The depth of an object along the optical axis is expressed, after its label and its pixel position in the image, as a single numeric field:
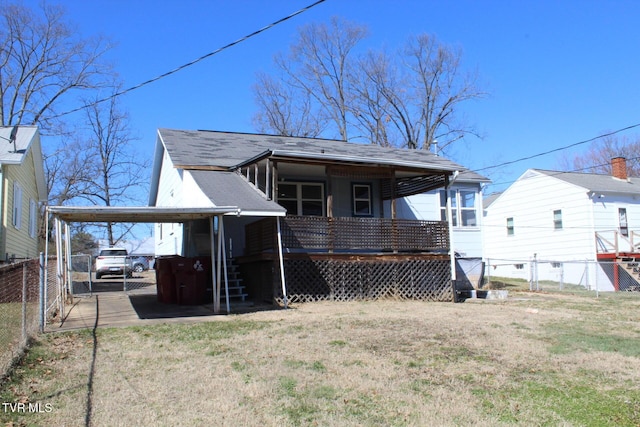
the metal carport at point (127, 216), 10.33
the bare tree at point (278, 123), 39.13
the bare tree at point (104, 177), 34.41
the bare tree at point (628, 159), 40.84
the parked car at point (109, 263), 23.39
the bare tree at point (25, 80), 31.44
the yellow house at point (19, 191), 15.27
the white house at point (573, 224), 24.34
